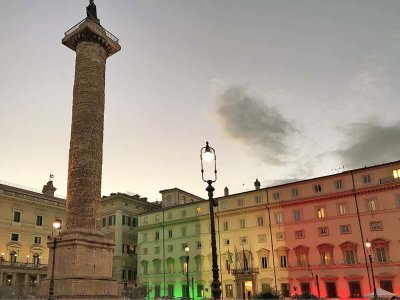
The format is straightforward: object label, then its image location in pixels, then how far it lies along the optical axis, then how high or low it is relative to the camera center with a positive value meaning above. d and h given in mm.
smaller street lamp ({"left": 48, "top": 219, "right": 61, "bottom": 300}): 23603 +2656
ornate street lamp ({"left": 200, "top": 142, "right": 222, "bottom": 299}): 12219 +1860
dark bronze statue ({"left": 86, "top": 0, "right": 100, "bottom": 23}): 36500 +24006
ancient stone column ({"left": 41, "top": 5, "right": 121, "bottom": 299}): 28625 +7011
